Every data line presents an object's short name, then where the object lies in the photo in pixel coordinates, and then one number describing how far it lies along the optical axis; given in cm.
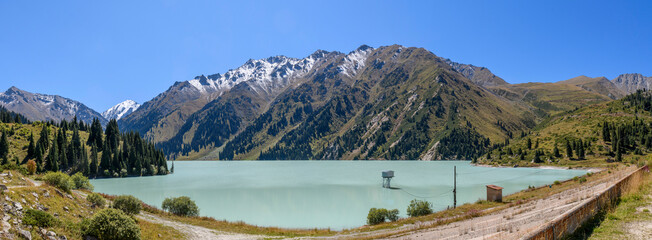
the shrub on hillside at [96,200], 2913
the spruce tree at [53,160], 10968
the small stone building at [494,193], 4797
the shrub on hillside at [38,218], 1767
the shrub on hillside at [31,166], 6312
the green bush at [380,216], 4006
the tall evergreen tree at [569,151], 13938
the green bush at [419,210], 4356
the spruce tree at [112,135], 14751
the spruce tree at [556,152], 14601
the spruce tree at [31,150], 11181
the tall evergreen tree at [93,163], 12988
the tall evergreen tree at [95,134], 14662
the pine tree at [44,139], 11386
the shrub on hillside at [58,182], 2886
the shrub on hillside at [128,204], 3166
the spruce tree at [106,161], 13475
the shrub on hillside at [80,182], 5953
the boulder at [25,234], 1639
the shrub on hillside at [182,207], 4369
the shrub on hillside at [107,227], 2016
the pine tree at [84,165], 12516
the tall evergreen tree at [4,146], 10462
